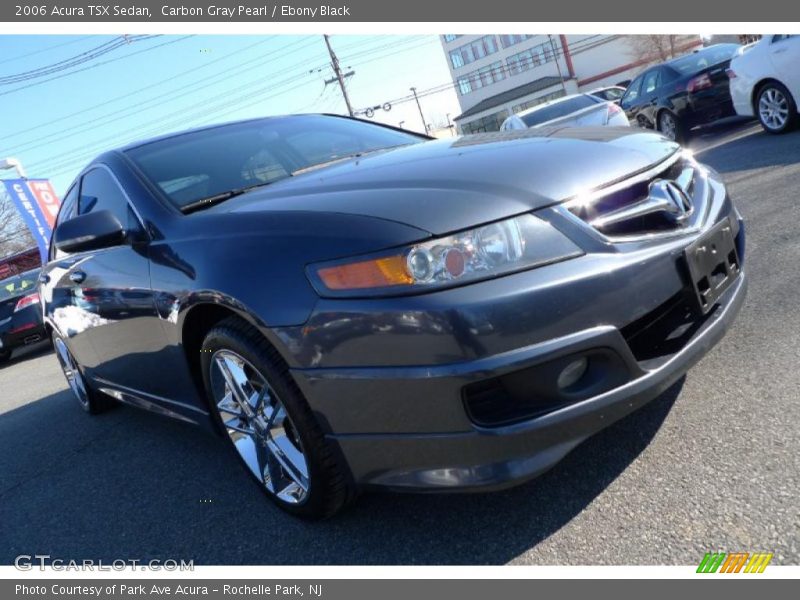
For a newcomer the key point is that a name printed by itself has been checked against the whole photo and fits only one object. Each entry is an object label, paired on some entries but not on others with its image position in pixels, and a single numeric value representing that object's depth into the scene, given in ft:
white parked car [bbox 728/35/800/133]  21.72
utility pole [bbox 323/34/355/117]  115.85
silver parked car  26.12
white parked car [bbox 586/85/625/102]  47.55
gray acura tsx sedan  5.39
